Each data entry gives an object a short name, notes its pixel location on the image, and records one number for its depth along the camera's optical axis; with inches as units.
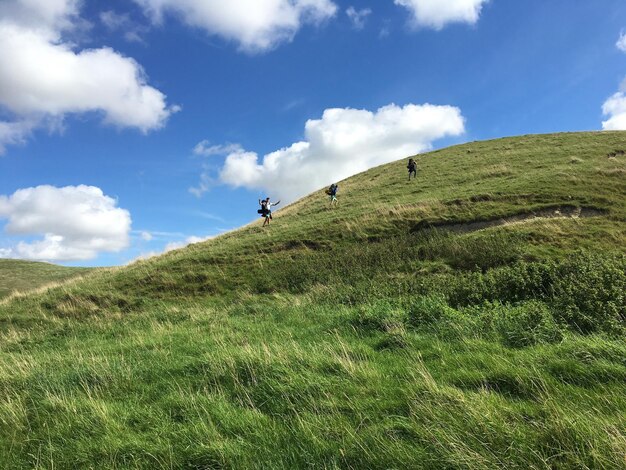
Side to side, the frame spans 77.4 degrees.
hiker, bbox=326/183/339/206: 1530.9
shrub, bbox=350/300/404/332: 363.9
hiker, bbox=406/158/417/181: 1659.7
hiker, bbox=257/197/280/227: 1267.2
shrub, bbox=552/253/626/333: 312.7
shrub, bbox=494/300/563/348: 283.3
